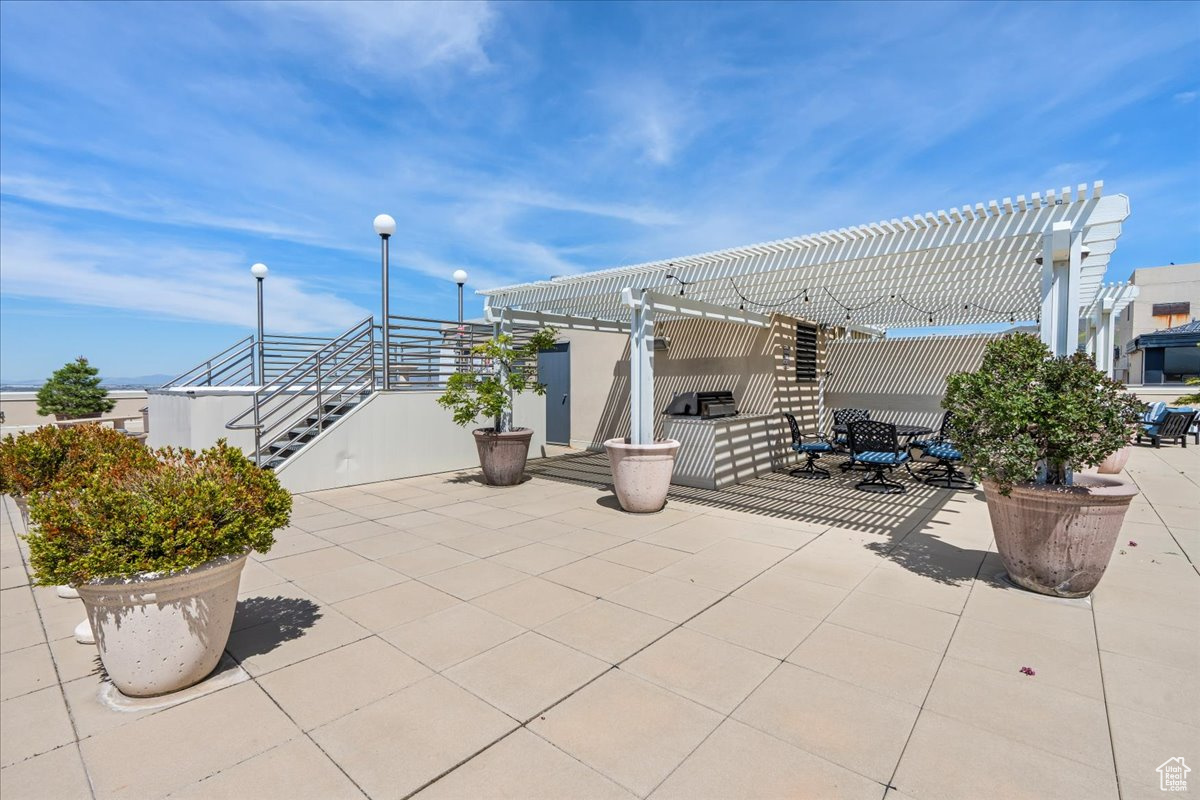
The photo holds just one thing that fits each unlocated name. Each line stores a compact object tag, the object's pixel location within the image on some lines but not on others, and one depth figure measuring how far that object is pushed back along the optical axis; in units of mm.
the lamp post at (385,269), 7316
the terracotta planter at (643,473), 5664
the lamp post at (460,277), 10578
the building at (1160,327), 19859
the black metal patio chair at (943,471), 7180
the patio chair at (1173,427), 11258
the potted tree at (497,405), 7207
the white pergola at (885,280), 4672
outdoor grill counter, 7129
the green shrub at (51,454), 3250
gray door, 11977
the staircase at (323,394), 7246
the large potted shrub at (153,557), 2076
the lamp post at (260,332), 9766
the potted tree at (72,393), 12867
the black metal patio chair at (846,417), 8799
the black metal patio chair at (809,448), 8008
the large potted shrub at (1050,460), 3258
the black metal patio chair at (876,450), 6980
